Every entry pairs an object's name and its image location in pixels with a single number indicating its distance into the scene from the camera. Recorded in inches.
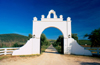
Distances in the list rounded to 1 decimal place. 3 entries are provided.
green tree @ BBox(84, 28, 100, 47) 334.6
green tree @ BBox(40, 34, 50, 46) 998.2
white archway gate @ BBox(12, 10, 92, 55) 391.9
